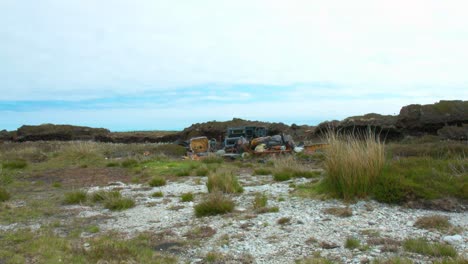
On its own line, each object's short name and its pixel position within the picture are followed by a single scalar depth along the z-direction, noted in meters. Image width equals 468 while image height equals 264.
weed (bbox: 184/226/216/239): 6.37
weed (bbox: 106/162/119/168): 18.12
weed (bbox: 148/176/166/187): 11.85
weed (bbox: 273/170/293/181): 11.71
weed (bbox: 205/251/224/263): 5.27
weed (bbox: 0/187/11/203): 10.01
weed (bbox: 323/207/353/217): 7.06
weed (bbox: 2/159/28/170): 17.83
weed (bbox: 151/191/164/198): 10.07
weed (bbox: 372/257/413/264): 4.70
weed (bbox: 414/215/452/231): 6.20
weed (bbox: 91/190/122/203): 9.40
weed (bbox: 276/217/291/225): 6.79
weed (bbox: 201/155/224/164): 18.06
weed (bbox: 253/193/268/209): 7.93
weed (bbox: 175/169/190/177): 14.02
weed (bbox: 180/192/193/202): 9.20
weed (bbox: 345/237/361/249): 5.49
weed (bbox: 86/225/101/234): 6.93
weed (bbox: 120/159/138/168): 17.66
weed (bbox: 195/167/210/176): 13.90
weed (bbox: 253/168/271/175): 13.54
